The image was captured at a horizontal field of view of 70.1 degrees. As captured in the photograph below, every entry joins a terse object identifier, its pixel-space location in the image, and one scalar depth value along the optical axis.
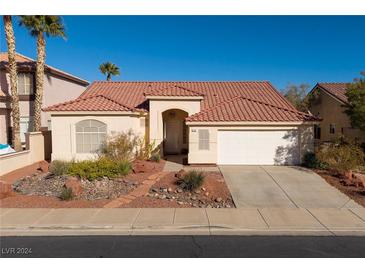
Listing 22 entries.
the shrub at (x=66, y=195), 9.20
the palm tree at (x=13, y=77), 16.33
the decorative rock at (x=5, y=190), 9.38
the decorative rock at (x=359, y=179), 10.88
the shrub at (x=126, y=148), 14.31
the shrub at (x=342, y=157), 12.48
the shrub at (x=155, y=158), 15.56
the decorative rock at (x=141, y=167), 12.73
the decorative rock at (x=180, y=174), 10.77
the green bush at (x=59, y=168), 11.49
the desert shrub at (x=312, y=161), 13.71
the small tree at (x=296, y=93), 36.47
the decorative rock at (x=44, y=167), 13.17
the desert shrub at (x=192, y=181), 9.98
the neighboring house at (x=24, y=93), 18.81
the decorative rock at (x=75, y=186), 9.61
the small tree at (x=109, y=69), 37.75
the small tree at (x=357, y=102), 13.10
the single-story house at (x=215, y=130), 14.77
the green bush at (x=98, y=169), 10.90
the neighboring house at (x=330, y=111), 20.67
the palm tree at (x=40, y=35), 17.27
